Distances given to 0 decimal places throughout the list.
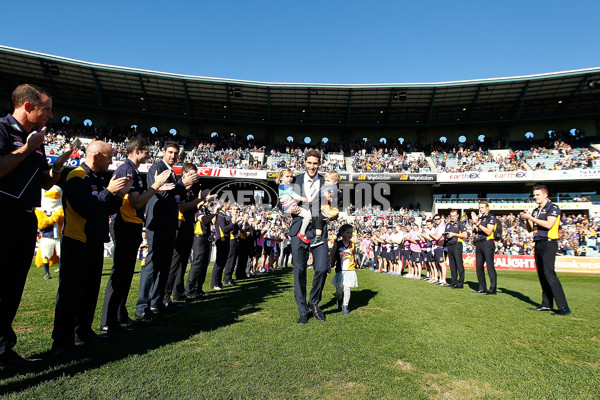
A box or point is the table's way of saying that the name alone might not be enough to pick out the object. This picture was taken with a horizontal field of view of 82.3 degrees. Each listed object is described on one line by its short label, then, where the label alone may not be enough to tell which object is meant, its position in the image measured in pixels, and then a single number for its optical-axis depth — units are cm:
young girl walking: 520
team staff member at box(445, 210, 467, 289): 940
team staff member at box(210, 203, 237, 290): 791
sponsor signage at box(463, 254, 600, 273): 1833
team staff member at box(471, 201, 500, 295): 805
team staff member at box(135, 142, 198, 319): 461
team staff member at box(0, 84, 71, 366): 260
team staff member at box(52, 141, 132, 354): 320
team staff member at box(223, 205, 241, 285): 922
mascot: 799
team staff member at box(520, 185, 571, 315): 574
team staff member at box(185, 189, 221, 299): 671
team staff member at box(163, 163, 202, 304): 559
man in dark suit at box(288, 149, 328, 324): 478
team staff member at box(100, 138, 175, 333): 391
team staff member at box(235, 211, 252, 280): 1070
